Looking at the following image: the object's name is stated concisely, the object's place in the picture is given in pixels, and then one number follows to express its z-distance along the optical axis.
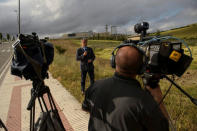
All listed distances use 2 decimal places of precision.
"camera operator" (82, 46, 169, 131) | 1.16
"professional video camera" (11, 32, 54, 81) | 1.72
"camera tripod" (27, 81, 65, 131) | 1.89
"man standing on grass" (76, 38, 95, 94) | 5.00
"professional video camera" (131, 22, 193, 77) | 1.47
